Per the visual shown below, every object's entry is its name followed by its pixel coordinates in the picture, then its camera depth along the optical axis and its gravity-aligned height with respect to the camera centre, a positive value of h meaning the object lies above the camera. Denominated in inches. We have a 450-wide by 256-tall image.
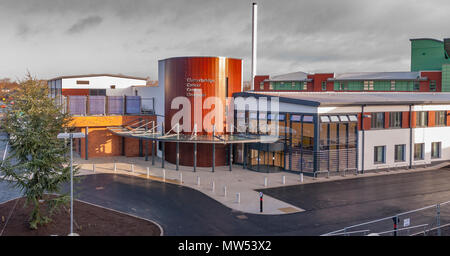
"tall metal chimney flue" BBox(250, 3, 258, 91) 2657.5 +511.5
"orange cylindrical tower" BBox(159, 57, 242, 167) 1550.2 +72.1
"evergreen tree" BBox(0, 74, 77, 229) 791.7 -79.8
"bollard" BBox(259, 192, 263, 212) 913.6 -223.0
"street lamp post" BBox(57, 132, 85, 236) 738.8 -57.3
